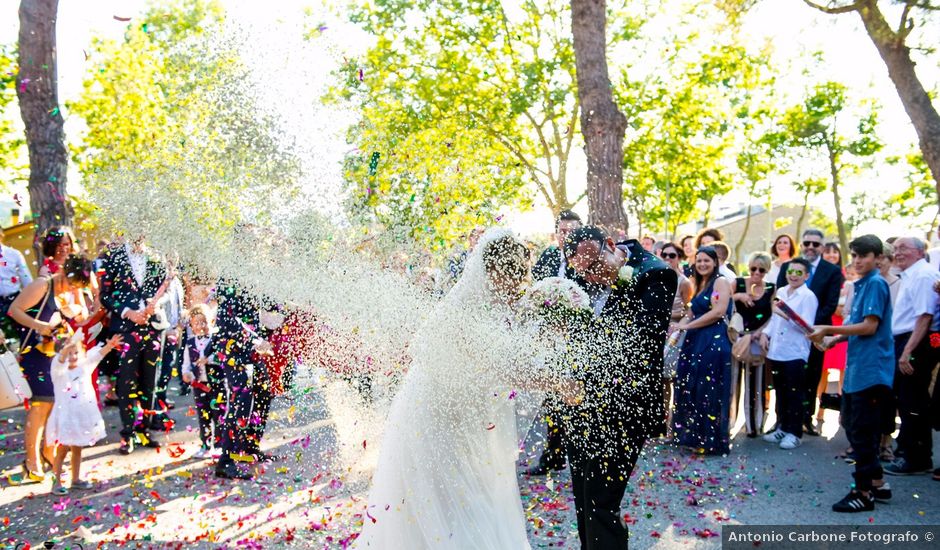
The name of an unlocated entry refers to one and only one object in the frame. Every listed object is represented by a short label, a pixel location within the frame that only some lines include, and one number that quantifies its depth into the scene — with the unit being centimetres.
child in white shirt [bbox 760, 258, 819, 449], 809
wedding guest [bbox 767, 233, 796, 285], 948
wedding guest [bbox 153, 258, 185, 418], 830
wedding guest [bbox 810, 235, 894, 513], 550
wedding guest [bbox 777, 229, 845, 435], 842
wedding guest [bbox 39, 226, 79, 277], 671
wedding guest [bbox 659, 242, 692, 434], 831
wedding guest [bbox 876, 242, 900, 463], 659
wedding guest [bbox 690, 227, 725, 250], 905
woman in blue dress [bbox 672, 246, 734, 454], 768
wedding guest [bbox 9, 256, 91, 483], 643
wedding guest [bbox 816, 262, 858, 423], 972
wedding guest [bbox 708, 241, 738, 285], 810
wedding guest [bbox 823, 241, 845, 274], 980
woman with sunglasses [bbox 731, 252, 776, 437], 853
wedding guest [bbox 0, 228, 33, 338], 796
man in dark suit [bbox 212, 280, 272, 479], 663
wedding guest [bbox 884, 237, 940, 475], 657
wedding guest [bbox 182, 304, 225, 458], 739
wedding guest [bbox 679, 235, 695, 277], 1145
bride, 371
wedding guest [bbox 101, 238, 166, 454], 789
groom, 395
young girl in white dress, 610
